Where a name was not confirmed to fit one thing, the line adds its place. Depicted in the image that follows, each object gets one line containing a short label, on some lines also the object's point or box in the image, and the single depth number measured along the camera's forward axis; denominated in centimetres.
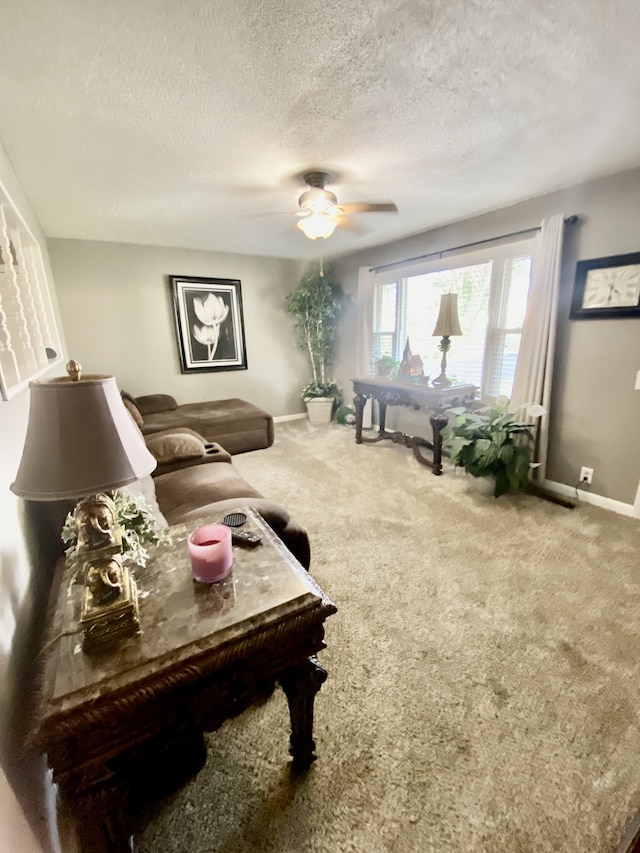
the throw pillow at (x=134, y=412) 318
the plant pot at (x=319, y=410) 495
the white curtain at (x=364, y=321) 434
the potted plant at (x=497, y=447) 267
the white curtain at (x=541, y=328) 262
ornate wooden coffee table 70
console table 323
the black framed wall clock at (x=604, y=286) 233
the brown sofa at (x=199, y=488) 162
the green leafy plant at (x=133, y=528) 91
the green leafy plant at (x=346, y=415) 490
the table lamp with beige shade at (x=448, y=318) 319
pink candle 97
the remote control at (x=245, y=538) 115
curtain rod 255
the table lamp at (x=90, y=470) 75
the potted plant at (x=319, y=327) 461
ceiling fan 228
